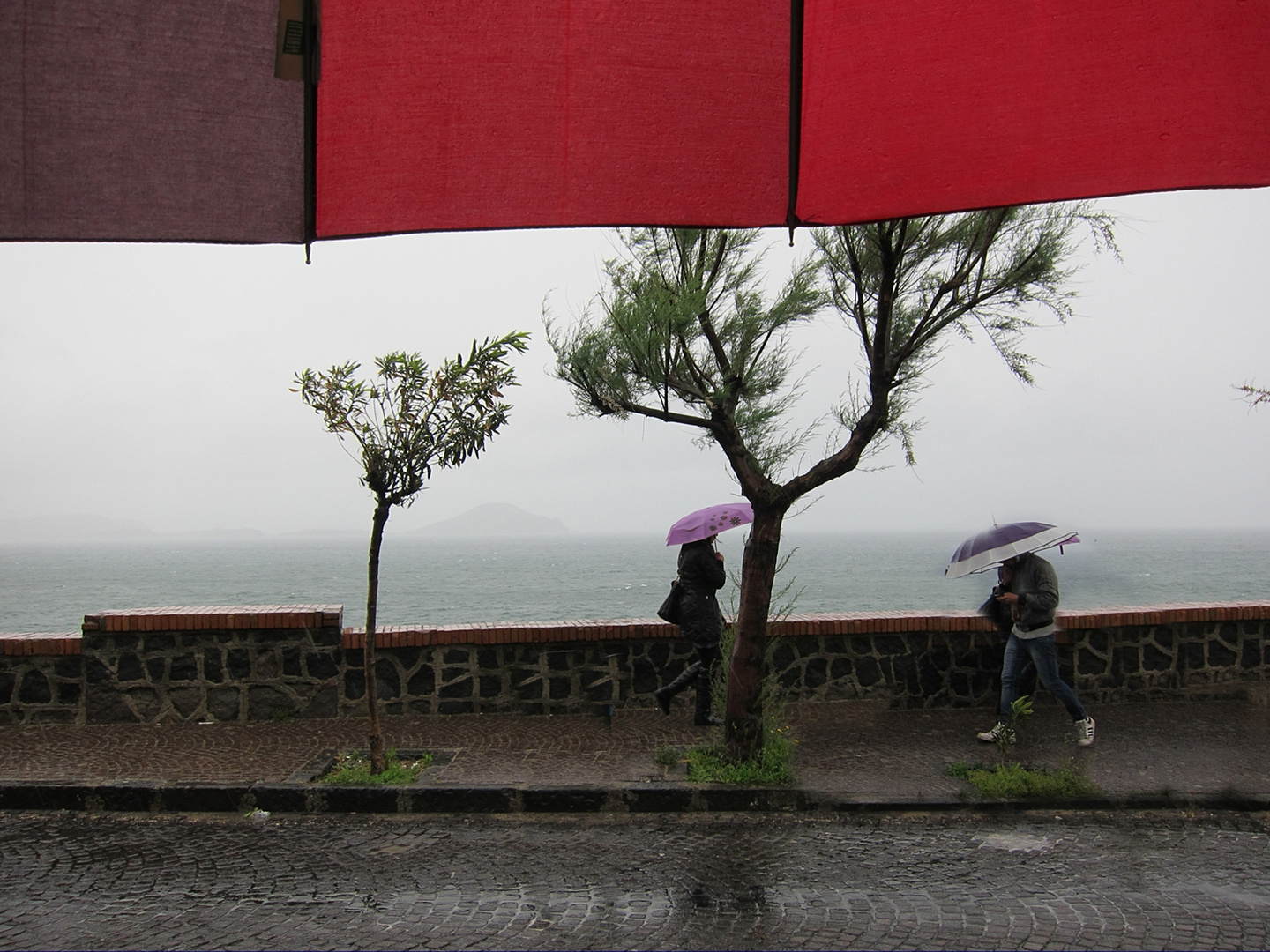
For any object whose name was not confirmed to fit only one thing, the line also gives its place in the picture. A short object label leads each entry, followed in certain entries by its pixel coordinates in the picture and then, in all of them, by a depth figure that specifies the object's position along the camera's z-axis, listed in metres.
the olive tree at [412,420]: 6.86
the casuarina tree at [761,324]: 6.91
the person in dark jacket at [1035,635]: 7.61
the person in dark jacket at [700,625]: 8.30
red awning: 2.50
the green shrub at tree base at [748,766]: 6.67
